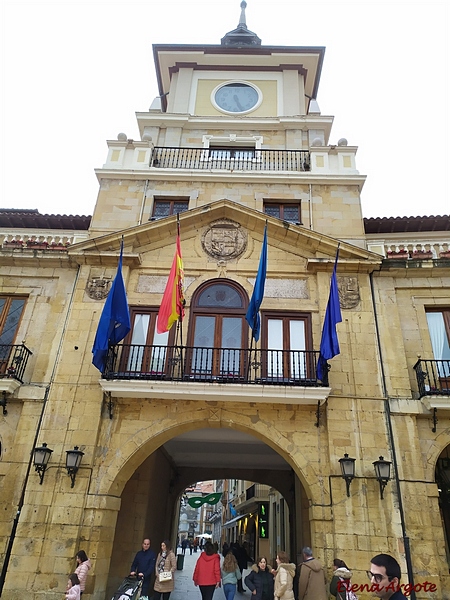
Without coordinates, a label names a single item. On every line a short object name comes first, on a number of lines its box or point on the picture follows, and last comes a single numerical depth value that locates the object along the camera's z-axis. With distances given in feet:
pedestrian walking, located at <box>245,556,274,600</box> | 26.35
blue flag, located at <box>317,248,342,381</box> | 29.93
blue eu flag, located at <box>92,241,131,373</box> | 30.01
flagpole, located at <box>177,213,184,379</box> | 30.75
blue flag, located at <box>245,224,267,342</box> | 30.07
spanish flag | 30.09
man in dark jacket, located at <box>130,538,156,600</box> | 25.84
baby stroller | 21.76
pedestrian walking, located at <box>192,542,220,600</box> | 27.73
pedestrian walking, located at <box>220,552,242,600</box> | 29.60
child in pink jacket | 21.17
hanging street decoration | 56.80
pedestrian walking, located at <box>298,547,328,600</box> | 22.34
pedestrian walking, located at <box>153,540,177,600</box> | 26.21
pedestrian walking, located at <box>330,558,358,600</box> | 20.29
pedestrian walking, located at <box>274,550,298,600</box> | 22.71
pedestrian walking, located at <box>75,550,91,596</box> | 23.35
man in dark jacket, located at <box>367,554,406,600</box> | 9.94
